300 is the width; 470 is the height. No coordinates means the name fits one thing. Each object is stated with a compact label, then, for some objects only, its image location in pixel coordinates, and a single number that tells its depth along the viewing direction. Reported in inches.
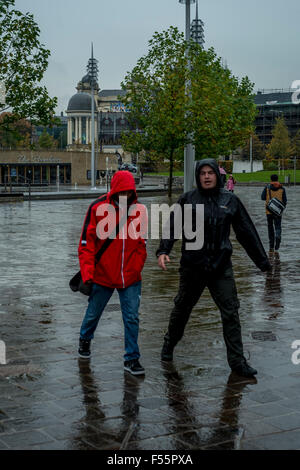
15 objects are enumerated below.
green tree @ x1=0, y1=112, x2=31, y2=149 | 3759.8
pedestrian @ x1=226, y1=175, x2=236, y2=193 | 1336.0
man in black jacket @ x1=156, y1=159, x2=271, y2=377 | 214.8
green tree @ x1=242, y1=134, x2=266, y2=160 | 4023.1
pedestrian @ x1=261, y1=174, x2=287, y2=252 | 539.2
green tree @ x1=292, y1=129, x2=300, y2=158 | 3841.0
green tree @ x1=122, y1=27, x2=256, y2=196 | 1086.4
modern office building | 4862.2
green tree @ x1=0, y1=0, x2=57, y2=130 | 876.8
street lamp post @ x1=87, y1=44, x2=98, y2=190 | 1879.9
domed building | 4638.3
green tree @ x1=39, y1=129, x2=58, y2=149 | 4857.3
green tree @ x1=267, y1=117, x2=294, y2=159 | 3612.2
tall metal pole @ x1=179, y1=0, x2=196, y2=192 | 934.1
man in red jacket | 219.8
